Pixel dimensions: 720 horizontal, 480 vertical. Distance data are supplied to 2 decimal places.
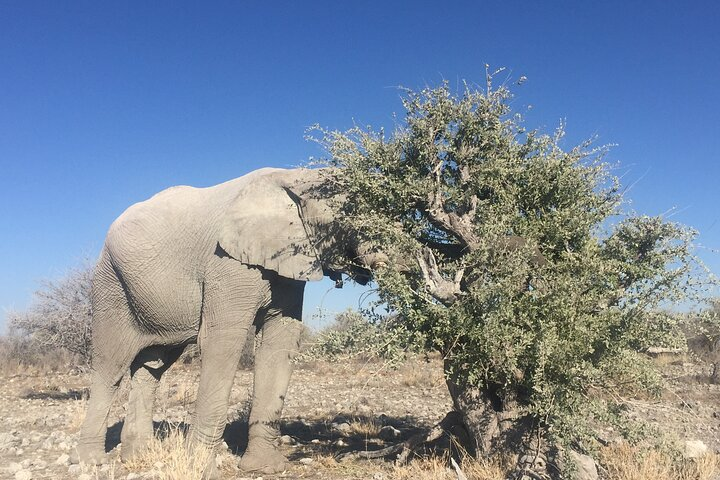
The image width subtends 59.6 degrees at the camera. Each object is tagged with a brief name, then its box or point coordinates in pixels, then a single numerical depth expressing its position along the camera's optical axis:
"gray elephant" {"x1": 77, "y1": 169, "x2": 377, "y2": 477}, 7.50
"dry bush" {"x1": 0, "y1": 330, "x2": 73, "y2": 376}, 22.97
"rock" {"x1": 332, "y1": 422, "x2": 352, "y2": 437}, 10.01
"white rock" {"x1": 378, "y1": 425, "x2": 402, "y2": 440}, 9.63
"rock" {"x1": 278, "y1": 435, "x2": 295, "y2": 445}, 9.40
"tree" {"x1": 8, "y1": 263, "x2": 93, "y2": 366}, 16.47
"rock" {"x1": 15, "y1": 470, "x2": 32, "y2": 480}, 7.22
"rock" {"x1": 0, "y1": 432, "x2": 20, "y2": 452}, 9.15
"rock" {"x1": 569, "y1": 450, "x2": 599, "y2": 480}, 6.13
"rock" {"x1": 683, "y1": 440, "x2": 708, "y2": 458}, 7.04
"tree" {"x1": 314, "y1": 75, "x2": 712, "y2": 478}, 5.86
